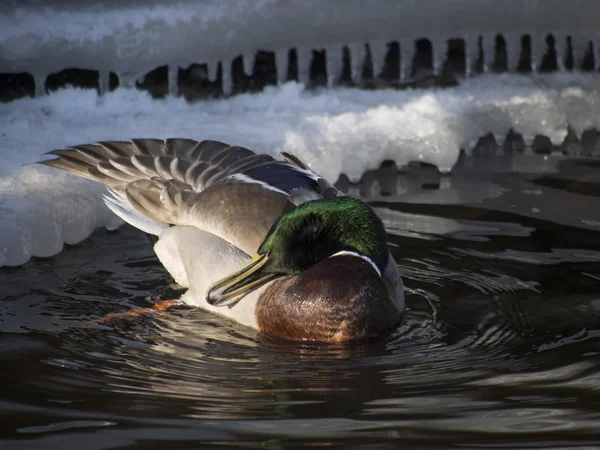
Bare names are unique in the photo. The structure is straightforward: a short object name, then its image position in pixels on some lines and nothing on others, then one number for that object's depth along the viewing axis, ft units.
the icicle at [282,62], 48.32
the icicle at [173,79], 46.60
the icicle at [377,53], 49.52
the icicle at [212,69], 46.91
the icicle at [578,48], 51.55
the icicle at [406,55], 50.06
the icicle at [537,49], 51.34
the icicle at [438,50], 50.24
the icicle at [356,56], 49.32
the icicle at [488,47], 50.80
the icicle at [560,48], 51.39
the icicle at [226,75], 47.39
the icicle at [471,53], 50.60
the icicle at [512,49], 51.03
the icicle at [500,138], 47.06
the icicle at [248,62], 47.75
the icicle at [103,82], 45.63
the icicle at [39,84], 44.42
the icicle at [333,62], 49.16
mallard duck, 28.17
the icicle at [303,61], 48.67
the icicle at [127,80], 45.88
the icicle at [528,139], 47.10
